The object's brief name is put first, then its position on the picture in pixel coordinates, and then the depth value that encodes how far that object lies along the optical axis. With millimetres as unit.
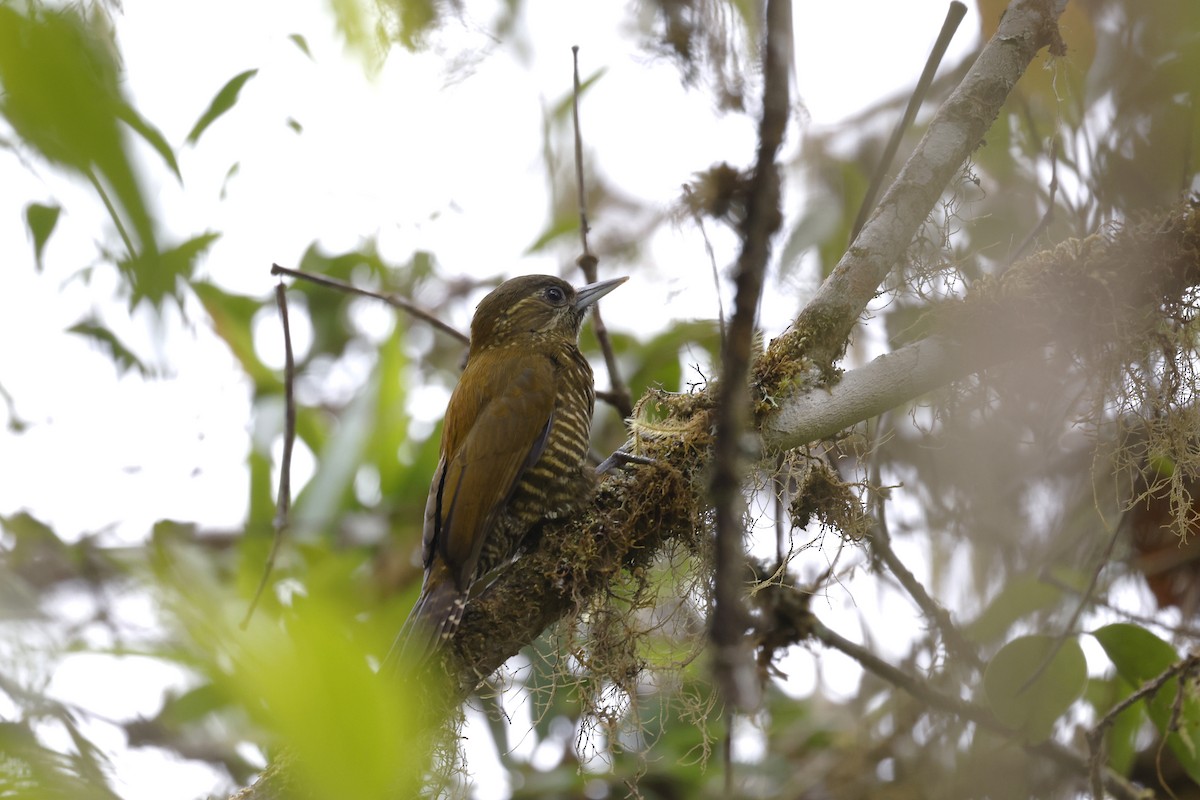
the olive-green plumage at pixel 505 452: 5316
